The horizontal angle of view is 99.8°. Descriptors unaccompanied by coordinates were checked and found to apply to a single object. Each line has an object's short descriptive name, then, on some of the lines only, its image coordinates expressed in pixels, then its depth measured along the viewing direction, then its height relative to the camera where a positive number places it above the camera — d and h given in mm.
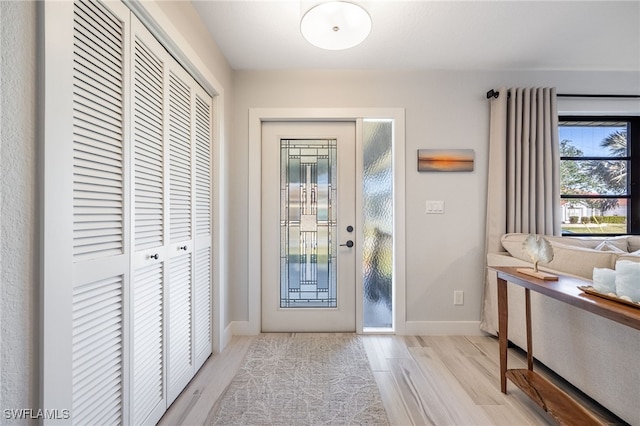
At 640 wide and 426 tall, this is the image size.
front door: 2609 -118
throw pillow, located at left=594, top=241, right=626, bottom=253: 1864 -226
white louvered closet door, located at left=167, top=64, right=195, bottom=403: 1596 -125
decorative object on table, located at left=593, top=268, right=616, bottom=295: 1203 -298
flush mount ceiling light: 1479 +1087
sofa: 1344 -710
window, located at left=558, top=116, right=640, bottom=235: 2785 +448
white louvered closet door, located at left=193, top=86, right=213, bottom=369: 1925 -109
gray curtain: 2404 +415
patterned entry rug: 1507 -1132
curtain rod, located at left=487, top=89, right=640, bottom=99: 2498 +1140
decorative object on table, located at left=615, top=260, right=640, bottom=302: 1100 -274
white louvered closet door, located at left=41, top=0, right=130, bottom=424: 817 -3
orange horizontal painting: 2541 +515
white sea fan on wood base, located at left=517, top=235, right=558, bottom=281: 1593 -217
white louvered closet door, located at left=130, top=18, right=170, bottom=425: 1277 -71
